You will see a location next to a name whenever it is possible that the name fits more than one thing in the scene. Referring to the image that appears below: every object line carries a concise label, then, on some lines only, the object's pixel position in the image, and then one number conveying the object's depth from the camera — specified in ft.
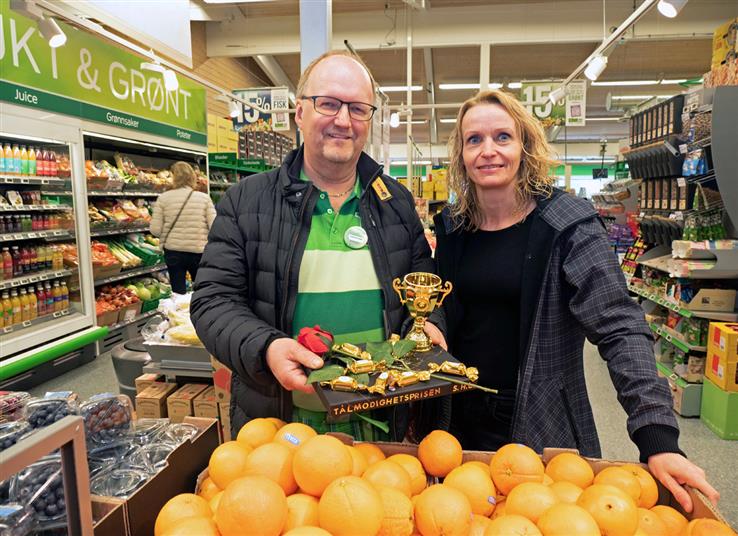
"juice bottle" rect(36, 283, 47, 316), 16.40
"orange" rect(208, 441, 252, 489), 3.58
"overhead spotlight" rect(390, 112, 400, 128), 29.87
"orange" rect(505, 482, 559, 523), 3.36
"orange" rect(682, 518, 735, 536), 3.17
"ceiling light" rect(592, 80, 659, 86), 46.93
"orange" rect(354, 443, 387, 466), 3.99
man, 5.15
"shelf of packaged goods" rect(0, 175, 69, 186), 14.71
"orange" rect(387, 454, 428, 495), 3.85
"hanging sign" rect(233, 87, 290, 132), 30.45
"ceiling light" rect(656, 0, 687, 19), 11.87
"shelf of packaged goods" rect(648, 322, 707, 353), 13.58
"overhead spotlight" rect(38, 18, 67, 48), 12.35
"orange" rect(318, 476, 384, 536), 2.93
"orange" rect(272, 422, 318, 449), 3.78
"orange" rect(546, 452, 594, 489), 3.88
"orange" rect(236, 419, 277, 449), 4.00
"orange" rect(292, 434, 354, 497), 3.29
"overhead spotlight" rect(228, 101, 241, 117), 30.17
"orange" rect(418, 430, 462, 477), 4.00
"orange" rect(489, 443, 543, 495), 3.79
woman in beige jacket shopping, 19.60
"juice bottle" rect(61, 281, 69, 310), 17.25
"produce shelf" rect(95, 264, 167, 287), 19.41
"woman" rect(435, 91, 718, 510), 5.18
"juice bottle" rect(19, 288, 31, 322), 15.74
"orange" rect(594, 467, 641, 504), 3.75
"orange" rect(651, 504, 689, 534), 3.56
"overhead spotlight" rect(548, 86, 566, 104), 24.54
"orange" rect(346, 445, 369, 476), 3.67
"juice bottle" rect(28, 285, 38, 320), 15.96
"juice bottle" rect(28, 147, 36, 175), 15.59
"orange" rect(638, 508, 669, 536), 3.42
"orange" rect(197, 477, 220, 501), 3.71
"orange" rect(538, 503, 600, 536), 3.05
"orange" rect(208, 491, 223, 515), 3.38
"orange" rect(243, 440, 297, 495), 3.43
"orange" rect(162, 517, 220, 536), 2.87
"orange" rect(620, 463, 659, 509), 3.84
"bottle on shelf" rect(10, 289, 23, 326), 15.44
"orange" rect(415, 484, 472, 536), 3.19
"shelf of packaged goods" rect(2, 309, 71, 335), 15.14
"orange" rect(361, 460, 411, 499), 3.53
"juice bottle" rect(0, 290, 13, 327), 15.11
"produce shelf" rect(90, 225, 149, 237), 19.44
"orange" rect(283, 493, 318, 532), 3.12
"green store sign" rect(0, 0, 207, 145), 14.37
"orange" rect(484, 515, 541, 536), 3.06
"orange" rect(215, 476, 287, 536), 2.82
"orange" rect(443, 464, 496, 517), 3.67
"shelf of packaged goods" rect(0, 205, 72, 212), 14.75
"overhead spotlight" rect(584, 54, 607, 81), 19.92
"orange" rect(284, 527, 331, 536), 2.84
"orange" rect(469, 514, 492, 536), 3.32
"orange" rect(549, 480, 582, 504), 3.58
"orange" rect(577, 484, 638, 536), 3.22
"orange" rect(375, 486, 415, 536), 3.16
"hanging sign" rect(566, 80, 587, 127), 29.19
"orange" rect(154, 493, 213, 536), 3.18
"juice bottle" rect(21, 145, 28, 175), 15.31
